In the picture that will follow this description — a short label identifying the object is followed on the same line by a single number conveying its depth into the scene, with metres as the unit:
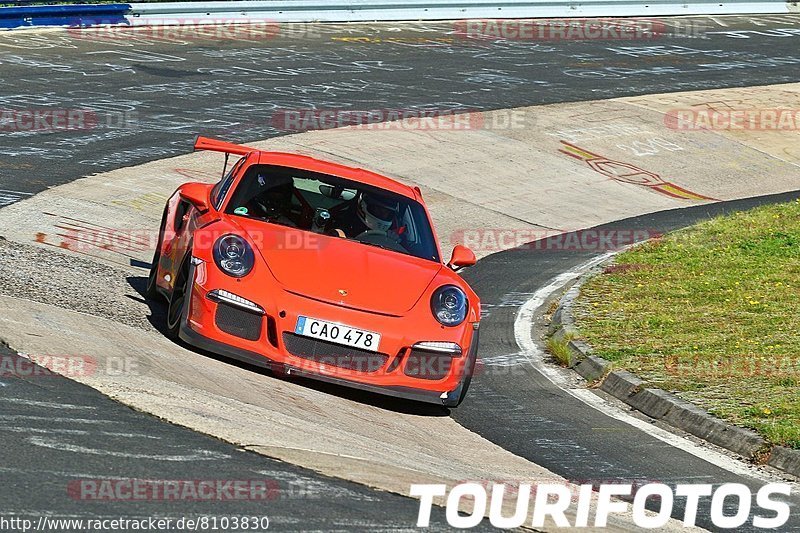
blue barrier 49.44
